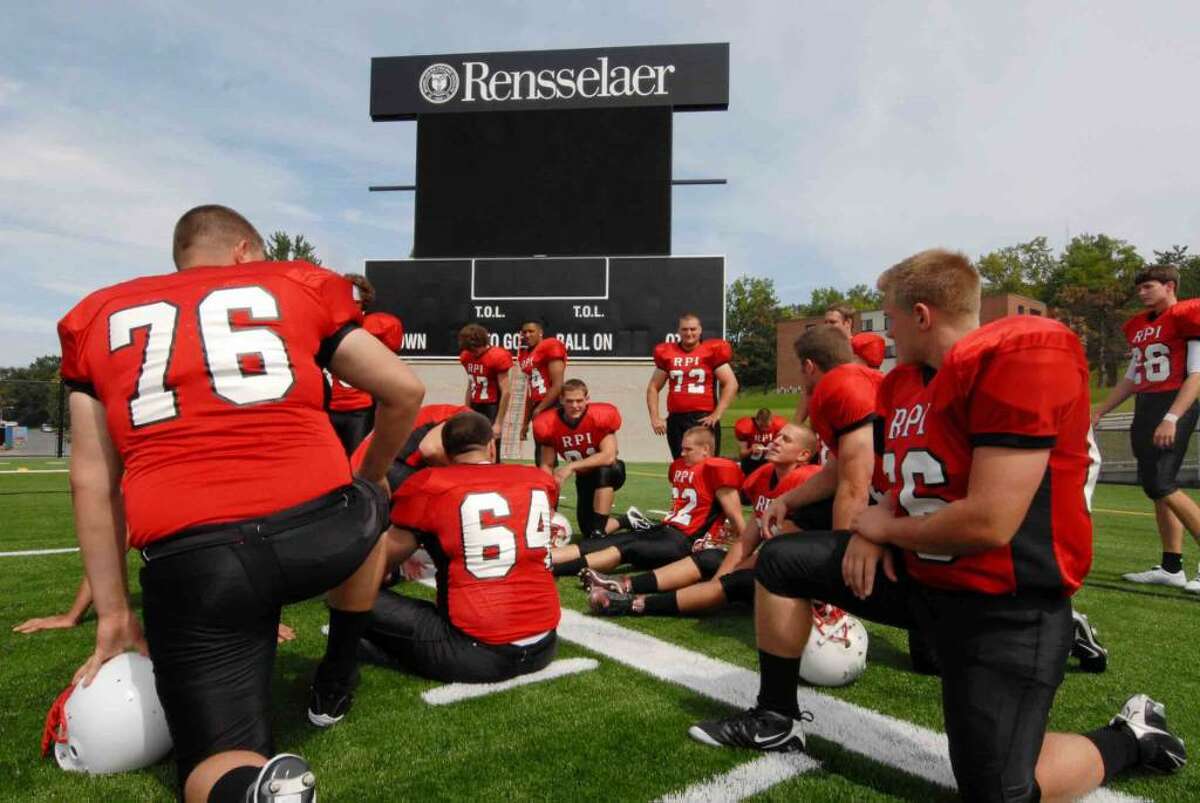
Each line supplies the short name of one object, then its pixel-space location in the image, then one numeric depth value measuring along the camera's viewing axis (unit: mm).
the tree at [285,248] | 40625
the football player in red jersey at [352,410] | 5098
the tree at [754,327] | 62906
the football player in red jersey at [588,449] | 6180
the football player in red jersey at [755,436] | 7152
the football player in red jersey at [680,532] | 4945
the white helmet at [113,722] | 2135
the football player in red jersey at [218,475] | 1771
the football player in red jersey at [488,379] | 7684
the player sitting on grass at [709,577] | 3994
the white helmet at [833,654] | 2938
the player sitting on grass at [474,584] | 2920
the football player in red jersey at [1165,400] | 4902
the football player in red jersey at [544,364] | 7562
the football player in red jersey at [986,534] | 1725
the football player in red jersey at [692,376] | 7590
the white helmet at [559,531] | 5617
